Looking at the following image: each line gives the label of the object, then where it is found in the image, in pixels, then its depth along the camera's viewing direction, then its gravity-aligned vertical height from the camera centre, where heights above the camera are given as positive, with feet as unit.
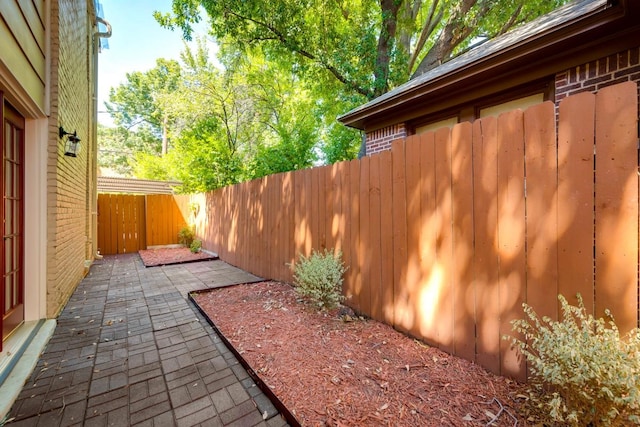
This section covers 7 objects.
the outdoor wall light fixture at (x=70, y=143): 11.86 +3.20
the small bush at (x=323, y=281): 10.16 -2.70
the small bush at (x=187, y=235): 29.86 -2.66
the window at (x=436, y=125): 13.10 +4.60
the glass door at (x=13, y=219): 8.23 -0.25
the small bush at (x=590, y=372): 3.96 -2.53
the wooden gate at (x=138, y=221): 27.66 -1.01
